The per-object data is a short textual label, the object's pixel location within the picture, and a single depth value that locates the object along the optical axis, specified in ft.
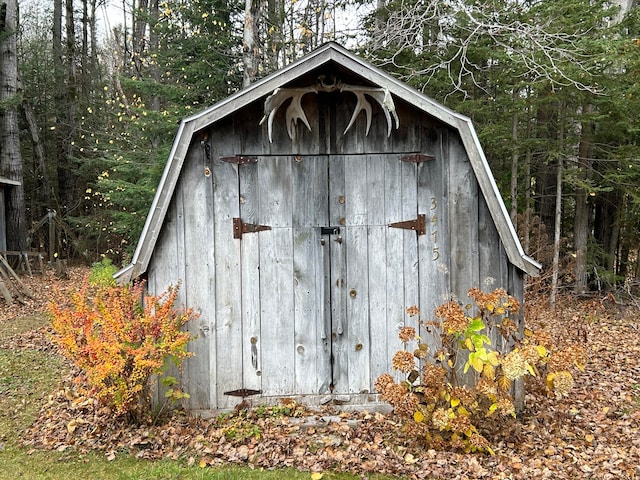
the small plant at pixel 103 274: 31.62
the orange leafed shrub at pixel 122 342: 15.97
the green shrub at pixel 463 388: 15.02
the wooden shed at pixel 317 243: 17.79
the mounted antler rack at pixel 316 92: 16.52
